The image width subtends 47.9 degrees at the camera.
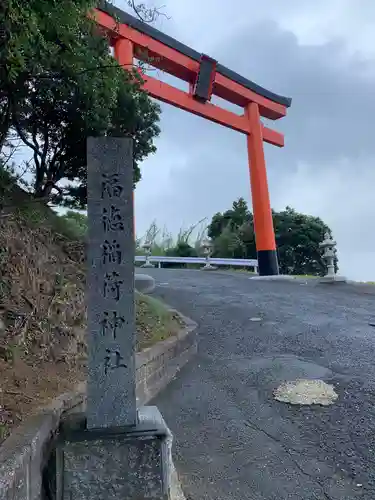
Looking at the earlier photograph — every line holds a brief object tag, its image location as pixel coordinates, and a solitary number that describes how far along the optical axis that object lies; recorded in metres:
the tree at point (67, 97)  3.41
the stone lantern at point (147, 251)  19.23
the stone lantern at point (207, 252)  18.01
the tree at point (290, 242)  21.86
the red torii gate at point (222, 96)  11.61
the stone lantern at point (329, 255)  12.75
